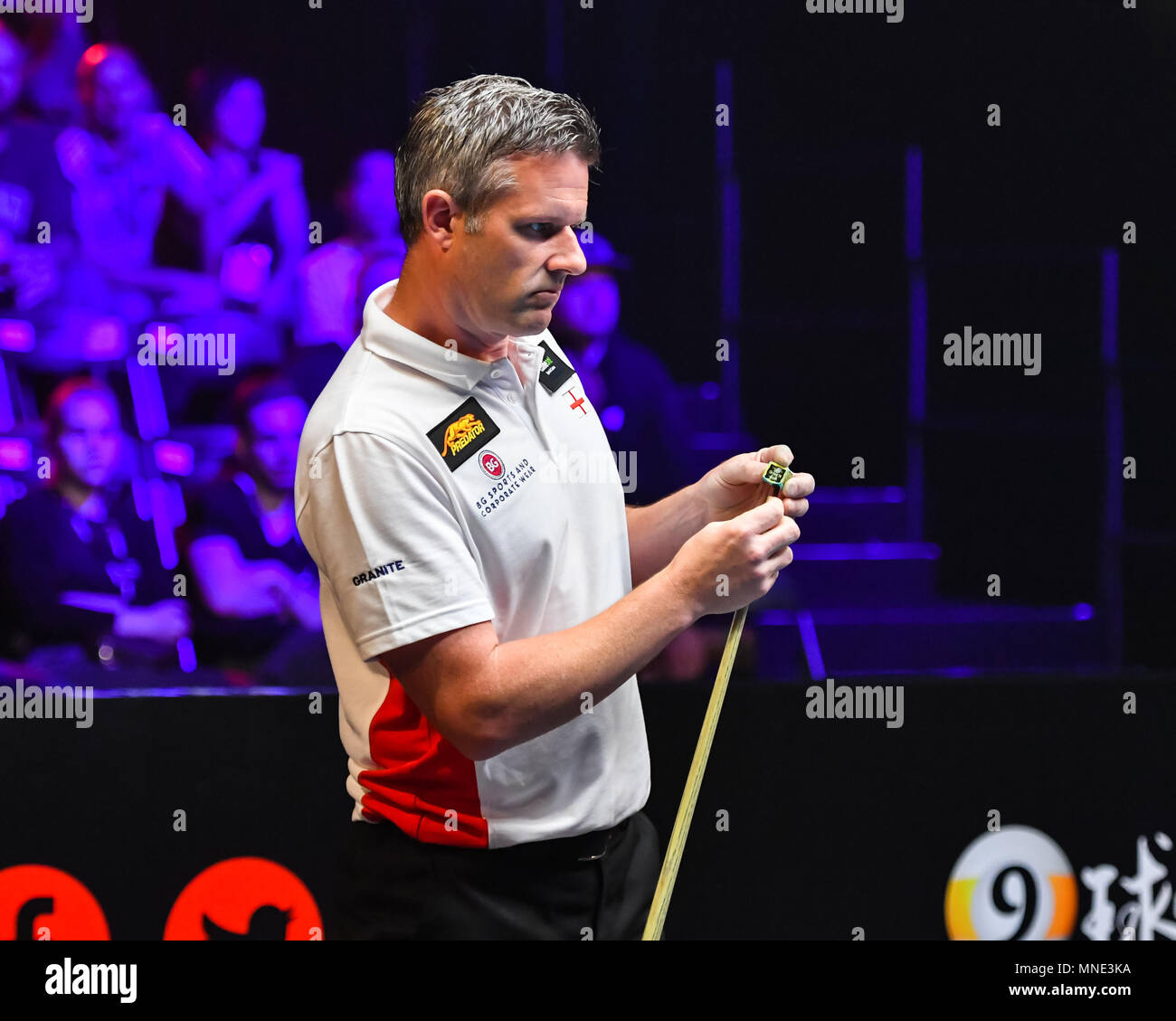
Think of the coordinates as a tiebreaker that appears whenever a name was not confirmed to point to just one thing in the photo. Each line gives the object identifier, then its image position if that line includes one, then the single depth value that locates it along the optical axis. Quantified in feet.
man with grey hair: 4.76
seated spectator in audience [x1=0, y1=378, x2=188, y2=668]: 9.43
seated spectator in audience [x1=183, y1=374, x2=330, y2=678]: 9.56
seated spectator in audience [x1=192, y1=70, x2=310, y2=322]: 9.39
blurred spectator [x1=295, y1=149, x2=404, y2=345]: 9.53
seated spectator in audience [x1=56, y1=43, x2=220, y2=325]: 9.29
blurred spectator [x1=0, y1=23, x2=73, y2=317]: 9.27
